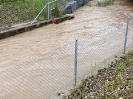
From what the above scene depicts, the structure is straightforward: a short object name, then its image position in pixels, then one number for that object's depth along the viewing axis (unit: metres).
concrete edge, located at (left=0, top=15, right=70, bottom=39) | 12.94
